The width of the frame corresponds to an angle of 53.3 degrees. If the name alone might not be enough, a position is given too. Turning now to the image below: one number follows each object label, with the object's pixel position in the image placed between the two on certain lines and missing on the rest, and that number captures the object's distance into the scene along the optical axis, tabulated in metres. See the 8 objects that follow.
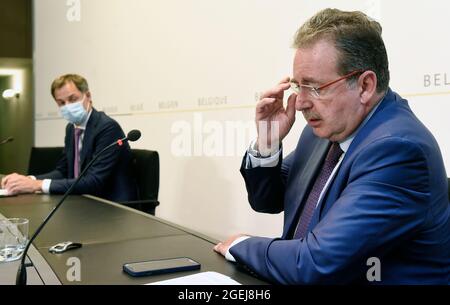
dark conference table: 1.06
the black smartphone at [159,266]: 1.05
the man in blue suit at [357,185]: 0.94
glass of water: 1.23
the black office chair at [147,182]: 2.43
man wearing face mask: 2.37
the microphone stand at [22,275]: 0.95
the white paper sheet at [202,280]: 0.98
